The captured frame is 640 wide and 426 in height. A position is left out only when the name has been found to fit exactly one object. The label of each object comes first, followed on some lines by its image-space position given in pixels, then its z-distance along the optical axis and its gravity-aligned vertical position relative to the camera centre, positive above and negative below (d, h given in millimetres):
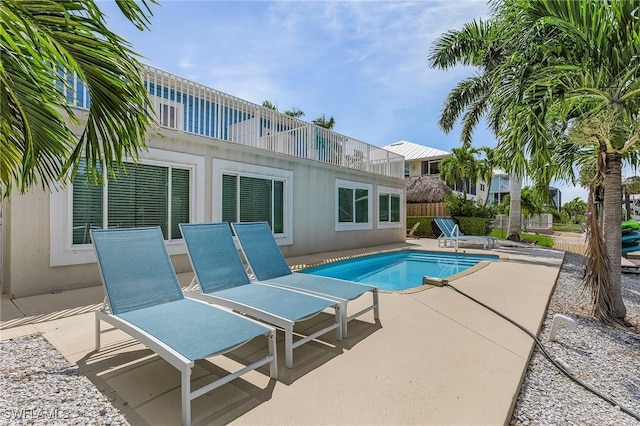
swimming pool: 9430 -1880
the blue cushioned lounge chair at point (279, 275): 4374 -1036
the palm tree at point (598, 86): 4867 +2147
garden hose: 2908 -1735
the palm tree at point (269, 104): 28692 +9906
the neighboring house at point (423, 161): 33281 +5692
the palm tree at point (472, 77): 15297 +7162
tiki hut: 23422 +1345
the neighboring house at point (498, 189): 44834 +3633
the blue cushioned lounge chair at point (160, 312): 2596 -1059
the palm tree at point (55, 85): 2396 +1220
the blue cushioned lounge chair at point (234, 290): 3527 -1067
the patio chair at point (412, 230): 21753 -1127
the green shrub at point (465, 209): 21523 +354
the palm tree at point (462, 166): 25172 +3810
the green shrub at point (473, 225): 21047 -712
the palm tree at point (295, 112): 30930 +9866
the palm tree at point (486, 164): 25205 +3980
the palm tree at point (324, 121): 31422 +9089
